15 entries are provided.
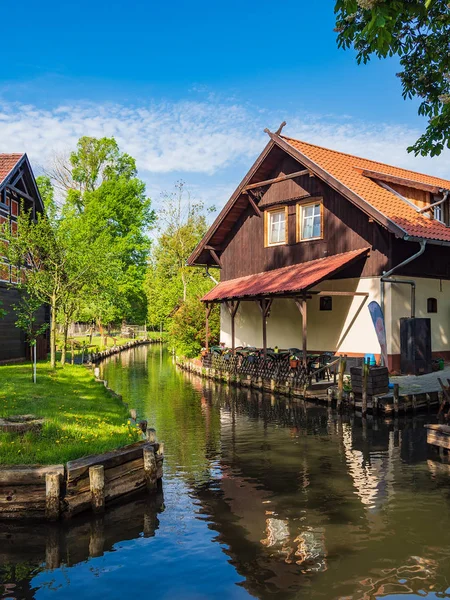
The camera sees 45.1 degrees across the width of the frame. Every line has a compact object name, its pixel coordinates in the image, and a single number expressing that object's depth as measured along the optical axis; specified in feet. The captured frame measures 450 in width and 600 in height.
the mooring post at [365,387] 52.90
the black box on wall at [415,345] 65.62
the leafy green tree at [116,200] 158.71
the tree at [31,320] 69.01
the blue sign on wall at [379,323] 63.00
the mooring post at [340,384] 56.03
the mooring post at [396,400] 52.11
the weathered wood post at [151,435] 36.37
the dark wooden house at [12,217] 85.56
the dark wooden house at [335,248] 67.56
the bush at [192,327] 112.78
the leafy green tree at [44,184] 165.78
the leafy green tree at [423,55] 33.14
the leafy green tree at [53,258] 75.31
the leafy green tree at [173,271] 158.51
